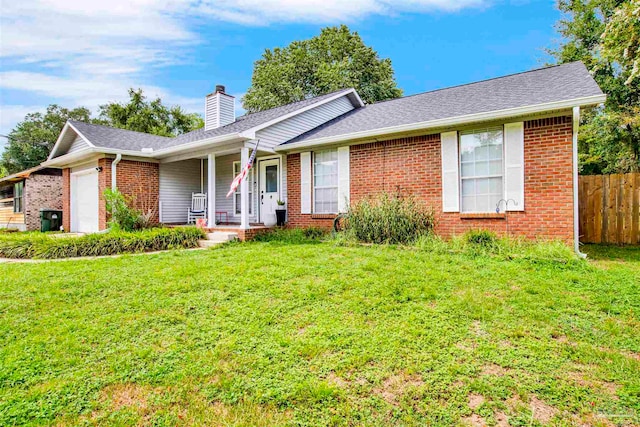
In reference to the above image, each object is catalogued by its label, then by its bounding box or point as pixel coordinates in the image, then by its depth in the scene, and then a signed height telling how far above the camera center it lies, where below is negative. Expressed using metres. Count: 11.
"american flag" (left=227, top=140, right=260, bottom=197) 8.70 +1.01
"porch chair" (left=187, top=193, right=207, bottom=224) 12.05 +0.13
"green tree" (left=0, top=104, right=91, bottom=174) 31.86 +6.45
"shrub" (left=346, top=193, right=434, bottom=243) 7.41 -0.22
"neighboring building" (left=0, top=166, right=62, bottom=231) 14.64 +0.75
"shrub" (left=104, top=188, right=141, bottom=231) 9.94 +0.00
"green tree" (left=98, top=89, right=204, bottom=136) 27.23 +7.79
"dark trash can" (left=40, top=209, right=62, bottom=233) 13.88 -0.31
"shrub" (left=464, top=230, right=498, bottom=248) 6.52 -0.53
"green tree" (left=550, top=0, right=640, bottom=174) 13.63 +4.50
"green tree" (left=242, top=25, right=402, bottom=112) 24.39 +10.26
